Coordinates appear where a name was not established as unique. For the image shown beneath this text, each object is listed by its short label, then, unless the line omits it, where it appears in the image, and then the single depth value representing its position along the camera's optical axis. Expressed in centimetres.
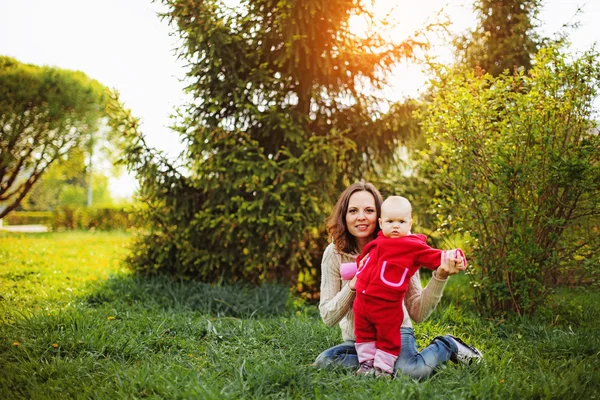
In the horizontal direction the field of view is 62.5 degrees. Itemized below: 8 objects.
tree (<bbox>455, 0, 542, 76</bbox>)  829
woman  290
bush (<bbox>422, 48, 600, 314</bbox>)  407
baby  270
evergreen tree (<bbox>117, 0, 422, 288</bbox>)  551
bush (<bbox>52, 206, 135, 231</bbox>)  1614
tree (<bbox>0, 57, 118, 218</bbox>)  1281
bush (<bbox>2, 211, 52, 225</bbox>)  1942
